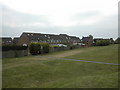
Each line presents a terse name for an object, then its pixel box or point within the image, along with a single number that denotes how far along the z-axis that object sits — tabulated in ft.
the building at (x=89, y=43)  170.73
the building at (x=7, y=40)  173.00
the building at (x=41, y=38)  147.02
